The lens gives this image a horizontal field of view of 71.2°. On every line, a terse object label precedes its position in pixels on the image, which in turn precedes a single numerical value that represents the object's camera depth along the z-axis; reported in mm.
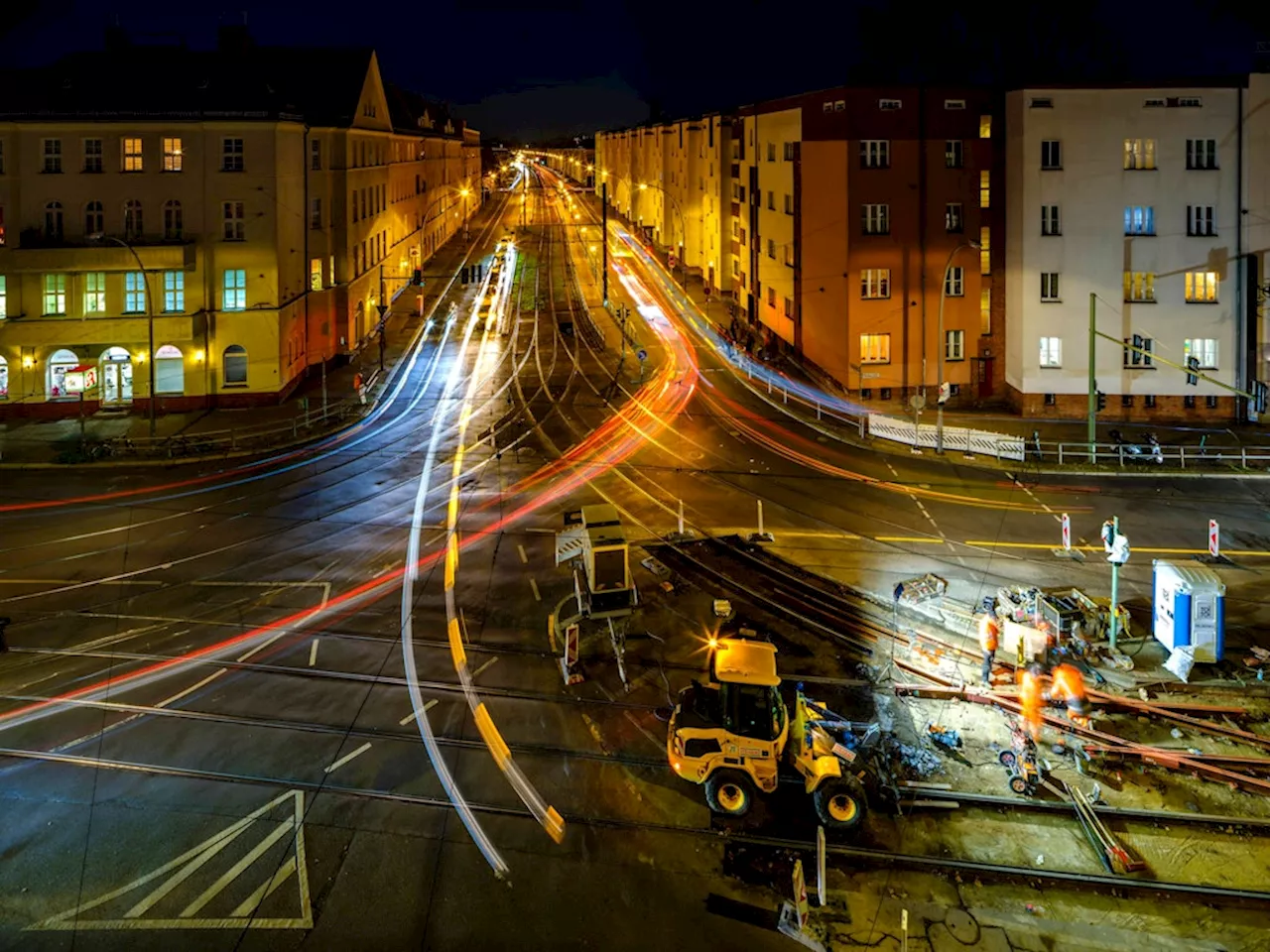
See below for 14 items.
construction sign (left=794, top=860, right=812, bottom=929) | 10969
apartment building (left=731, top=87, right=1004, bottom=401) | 43312
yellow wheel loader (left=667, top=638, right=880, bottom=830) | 12836
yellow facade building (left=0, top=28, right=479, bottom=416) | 40812
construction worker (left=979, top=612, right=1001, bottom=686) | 16891
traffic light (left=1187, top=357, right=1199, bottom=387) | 40000
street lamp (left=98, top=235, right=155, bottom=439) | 36875
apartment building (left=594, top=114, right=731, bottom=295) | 73562
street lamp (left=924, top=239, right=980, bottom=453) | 34875
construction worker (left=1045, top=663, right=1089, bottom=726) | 15806
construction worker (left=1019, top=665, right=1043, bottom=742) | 15647
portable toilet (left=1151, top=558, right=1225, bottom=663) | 17609
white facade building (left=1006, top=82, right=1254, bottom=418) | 39969
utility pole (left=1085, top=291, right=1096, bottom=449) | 31453
